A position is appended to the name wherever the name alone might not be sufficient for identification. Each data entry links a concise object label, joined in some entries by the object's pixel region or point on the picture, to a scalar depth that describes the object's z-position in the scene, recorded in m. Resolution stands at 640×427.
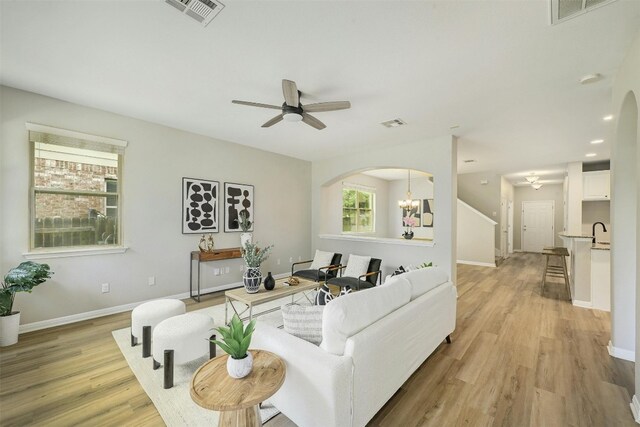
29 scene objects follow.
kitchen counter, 3.75
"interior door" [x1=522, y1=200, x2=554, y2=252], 9.48
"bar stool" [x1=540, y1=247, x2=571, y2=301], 4.96
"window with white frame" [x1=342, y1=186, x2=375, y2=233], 8.40
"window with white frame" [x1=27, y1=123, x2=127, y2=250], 3.23
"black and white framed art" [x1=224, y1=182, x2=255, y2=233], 4.99
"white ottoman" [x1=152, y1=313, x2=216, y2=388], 2.11
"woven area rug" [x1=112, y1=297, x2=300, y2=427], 1.80
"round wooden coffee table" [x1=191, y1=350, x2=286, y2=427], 1.26
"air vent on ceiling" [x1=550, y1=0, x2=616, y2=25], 1.67
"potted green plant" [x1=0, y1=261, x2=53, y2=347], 2.72
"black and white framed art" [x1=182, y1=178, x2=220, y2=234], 4.45
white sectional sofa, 1.44
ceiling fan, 2.49
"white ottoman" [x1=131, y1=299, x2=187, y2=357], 2.54
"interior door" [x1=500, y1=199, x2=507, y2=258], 8.18
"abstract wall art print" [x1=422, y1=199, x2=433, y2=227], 9.15
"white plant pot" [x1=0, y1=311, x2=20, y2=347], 2.76
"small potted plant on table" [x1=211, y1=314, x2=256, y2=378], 1.44
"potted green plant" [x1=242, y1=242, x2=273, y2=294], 3.24
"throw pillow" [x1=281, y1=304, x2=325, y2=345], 1.77
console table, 4.39
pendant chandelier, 7.61
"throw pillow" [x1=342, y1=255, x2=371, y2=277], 4.31
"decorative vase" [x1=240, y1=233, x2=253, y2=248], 4.88
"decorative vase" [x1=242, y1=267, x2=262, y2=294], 3.23
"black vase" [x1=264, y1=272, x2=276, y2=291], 3.35
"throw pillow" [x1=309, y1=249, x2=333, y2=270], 4.82
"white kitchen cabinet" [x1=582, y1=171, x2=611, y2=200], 5.96
